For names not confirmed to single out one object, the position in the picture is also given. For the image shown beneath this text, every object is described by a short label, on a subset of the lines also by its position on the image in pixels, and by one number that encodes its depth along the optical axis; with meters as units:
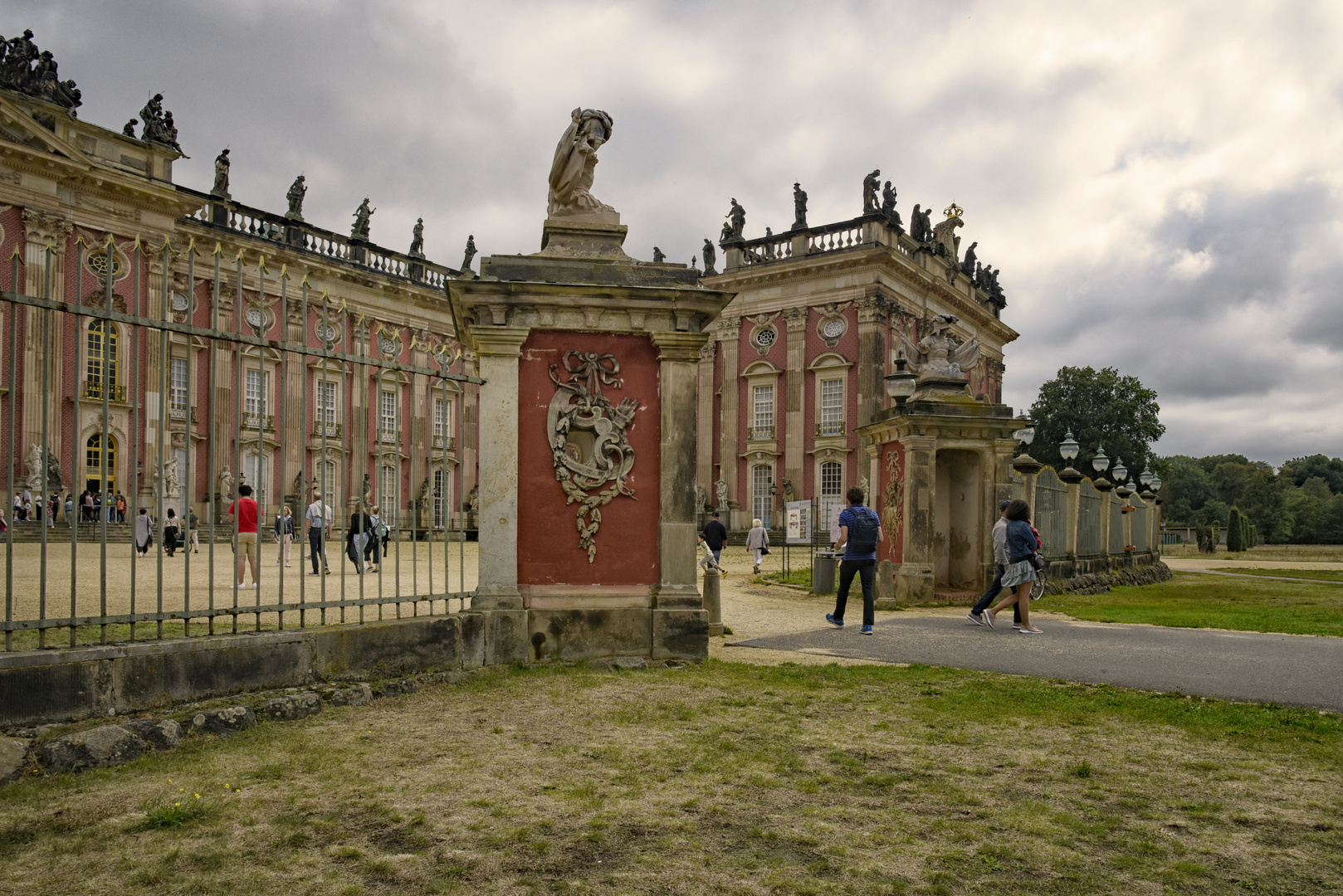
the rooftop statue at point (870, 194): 36.75
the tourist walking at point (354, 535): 12.72
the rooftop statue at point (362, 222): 36.97
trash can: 15.53
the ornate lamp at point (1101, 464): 25.55
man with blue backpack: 10.16
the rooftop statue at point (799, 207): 38.81
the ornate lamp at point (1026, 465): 15.77
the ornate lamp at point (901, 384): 14.12
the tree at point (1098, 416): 57.25
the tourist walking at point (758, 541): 22.50
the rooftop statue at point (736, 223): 40.22
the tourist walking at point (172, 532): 17.97
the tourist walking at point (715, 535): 19.08
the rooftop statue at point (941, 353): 14.79
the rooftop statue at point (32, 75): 26.28
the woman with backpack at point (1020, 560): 9.84
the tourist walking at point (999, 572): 10.38
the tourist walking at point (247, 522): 11.45
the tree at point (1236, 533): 45.72
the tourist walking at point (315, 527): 12.89
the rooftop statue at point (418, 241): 39.22
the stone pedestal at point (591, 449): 7.40
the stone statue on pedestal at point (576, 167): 8.10
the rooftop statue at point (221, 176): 32.16
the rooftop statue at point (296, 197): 34.56
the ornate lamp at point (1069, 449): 22.99
